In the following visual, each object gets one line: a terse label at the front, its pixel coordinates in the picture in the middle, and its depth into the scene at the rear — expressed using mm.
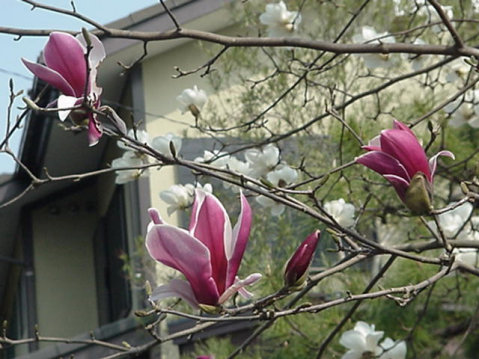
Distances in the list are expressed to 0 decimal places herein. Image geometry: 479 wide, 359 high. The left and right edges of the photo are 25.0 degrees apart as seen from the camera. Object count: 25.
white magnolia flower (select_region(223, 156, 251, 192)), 2973
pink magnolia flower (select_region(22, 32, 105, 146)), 1513
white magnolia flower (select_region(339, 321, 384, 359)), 2678
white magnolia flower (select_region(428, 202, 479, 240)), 2953
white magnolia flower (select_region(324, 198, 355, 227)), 2861
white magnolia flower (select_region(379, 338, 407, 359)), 2666
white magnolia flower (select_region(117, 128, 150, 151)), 2592
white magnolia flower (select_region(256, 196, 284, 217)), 2547
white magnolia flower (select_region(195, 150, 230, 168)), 2740
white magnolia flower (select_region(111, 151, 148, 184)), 2439
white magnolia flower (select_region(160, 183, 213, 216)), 2863
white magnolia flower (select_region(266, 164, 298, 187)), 2773
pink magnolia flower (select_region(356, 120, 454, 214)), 1419
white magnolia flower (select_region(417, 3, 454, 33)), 3213
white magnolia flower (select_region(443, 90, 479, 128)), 3025
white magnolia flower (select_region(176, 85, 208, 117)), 3301
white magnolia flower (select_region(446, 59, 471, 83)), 3416
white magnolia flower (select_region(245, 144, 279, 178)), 2869
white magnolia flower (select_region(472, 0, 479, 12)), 4125
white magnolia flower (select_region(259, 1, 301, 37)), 3307
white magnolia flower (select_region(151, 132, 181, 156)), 2705
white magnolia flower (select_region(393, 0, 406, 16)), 4516
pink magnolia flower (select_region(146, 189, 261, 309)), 1288
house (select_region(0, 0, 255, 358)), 6465
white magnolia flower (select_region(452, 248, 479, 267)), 2928
